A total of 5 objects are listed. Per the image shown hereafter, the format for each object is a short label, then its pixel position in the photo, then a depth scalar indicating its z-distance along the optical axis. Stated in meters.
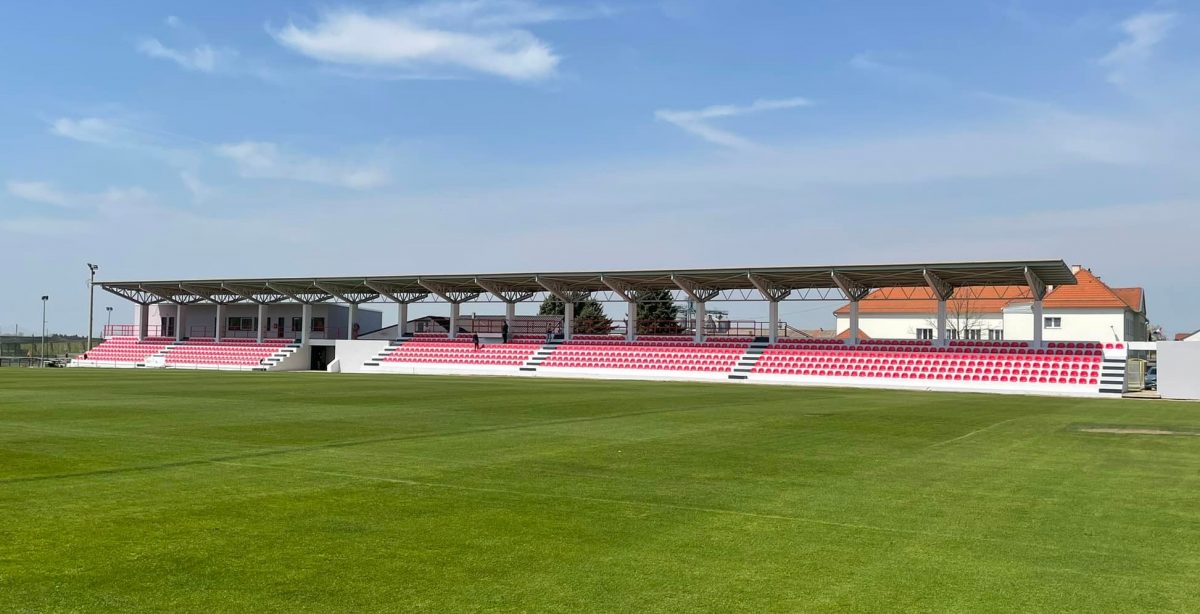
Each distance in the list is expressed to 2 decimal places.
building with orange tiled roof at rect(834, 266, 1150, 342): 79.56
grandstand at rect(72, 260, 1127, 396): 46.91
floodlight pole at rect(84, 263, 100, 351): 73.44
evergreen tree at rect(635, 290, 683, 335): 91.06
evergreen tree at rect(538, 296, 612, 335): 99.22
